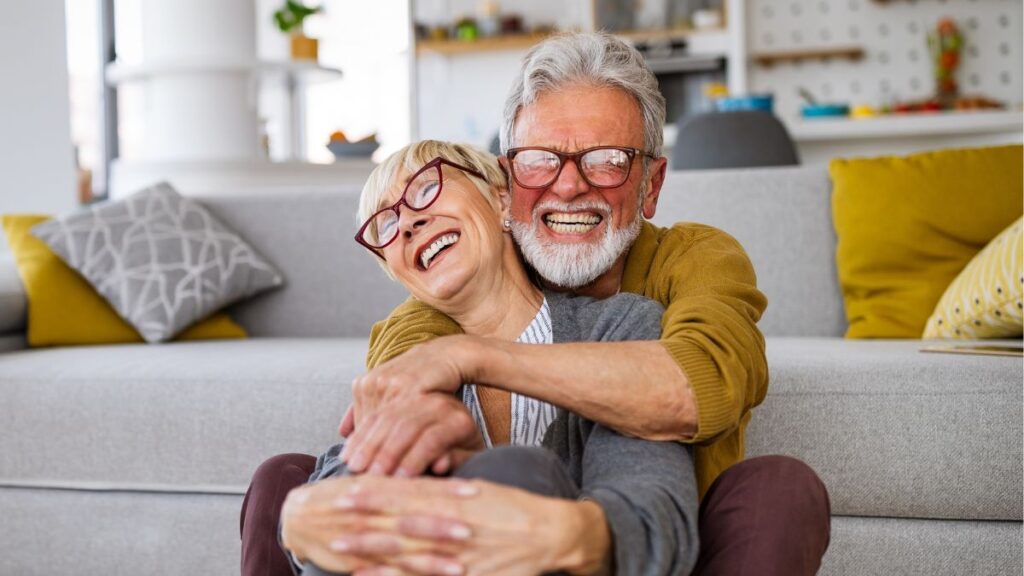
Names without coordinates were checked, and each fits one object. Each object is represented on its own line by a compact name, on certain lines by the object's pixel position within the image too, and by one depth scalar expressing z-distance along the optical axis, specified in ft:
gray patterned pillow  8.98
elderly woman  3.28
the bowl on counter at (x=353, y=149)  13.70
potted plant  16.56
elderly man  3.82
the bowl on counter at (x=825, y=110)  20.03
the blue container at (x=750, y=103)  17.10
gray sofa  6.19
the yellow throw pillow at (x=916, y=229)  8.13
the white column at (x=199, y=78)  15.55
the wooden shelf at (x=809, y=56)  21.74
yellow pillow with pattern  7.17
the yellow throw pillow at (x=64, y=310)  9.02
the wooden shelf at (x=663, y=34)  22.08
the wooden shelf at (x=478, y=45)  23.41
